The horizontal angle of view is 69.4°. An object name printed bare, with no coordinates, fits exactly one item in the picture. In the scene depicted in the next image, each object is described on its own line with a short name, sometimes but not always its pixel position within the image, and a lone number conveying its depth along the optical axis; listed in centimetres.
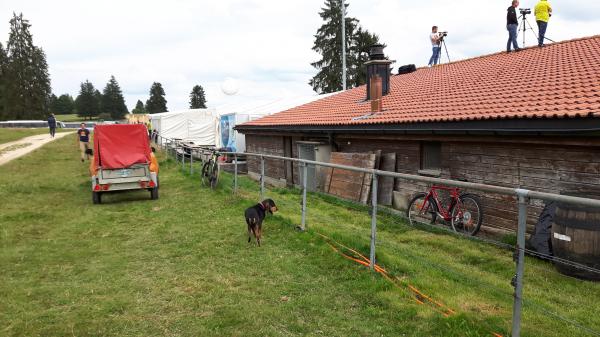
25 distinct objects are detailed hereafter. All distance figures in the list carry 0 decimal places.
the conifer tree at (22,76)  7856
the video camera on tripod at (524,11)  1546
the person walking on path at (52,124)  3747
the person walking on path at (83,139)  2197
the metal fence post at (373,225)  545
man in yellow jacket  1428
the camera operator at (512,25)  1469
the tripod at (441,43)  1955
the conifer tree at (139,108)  13688
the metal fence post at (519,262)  337
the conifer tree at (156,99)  11650
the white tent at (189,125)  2950
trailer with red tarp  1172
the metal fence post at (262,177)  887
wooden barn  770
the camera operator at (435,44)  1942
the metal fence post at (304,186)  727
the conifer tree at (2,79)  7881
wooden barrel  586
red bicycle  896
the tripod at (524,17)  1544
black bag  676
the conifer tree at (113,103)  12488
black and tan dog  696
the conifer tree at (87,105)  11881
